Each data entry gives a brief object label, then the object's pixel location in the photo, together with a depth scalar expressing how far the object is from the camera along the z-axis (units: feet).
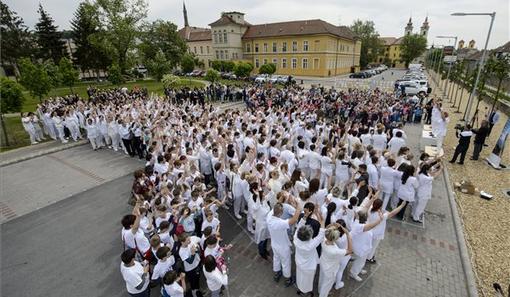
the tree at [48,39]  136.05
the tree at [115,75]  93.12
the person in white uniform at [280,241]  16.02
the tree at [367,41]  252.21
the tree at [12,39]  142.10
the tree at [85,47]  139.33
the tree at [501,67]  45.91
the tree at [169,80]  95.71
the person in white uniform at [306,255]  14.33
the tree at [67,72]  78.95
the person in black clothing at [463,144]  33.53
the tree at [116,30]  131.44
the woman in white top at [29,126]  47.19
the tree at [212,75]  96.27
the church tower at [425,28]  344.02
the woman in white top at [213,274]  14.17
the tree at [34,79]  55.47
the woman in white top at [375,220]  16.62
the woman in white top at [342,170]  25.49
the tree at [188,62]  135.24
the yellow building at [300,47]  161.07
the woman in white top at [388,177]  22.89
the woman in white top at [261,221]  19.40
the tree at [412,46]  266.36
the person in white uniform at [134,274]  13.85
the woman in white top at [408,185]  22.15
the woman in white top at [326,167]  26.68
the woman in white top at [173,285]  13.25
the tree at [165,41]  158.20
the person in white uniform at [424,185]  22.40
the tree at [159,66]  108.78
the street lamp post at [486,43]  39.98
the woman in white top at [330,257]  14.11
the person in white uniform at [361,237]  16.01
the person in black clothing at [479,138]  34.54
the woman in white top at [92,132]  43.62
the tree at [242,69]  130.00
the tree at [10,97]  45.80
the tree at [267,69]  131.34
